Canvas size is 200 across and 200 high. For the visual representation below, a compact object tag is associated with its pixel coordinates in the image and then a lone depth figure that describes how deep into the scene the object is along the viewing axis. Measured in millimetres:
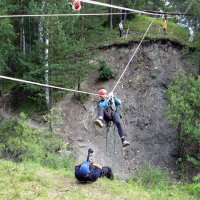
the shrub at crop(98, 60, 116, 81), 24328
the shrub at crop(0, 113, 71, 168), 14203
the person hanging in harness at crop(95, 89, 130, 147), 8970
